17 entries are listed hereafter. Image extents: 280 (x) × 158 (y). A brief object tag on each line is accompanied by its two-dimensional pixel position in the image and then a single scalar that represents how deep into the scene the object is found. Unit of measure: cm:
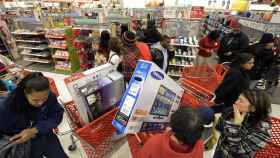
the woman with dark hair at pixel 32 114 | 120
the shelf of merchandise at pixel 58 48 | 469
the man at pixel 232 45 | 383
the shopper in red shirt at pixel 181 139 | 94
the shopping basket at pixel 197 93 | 165
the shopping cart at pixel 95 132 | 130
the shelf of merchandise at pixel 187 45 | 404
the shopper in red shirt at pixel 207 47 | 407
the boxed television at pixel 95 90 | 122
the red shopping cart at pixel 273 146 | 132
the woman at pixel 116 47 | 230
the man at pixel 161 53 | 256
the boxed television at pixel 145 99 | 103
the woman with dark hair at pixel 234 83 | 205
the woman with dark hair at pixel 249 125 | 124
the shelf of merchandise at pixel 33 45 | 512
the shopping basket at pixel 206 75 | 209
